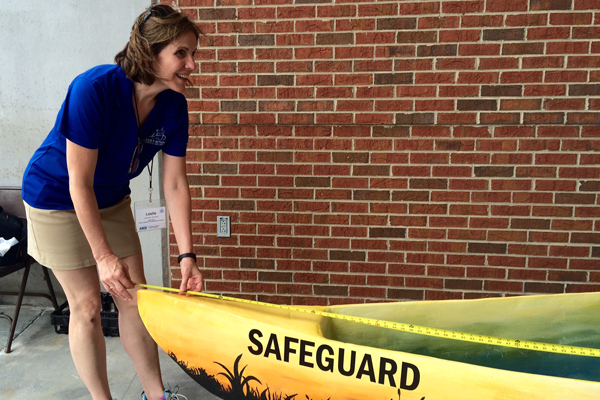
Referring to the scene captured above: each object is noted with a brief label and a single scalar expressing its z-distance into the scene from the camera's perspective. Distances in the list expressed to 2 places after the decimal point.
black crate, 3.12
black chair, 2.95
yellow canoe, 1.60
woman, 1.81
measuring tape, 1.71
